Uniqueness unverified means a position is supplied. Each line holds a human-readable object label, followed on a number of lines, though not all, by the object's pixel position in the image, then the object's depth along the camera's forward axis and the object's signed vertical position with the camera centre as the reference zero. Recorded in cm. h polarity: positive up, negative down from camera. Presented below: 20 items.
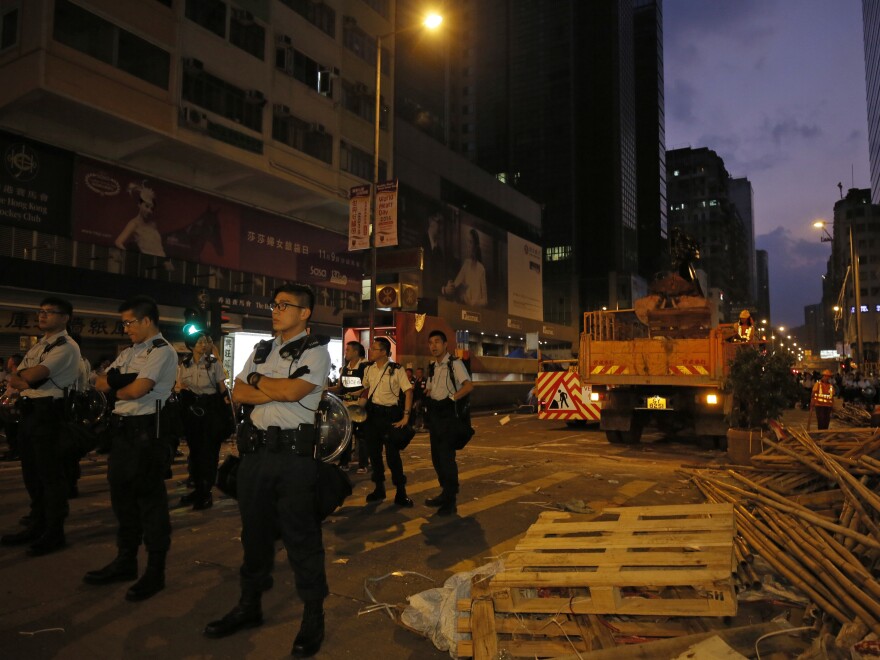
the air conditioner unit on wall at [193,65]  2224 +1089
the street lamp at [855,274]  2966 +470
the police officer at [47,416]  513 -40
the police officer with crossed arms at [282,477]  352 -61
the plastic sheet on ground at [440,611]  353 -145
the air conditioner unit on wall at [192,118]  2206 +893
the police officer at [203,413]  709 -51
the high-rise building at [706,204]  13788 +3804
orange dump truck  1187 -1
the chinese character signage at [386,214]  1691 +427
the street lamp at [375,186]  1560 +499
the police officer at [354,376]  953 -10
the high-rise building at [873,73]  8825 +4584
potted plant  970 -35
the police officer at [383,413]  721 -50
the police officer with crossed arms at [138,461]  439 -66
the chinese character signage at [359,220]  1753 +424
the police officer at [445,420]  678 -55
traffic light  1226 +92
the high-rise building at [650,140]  11419 +4329
